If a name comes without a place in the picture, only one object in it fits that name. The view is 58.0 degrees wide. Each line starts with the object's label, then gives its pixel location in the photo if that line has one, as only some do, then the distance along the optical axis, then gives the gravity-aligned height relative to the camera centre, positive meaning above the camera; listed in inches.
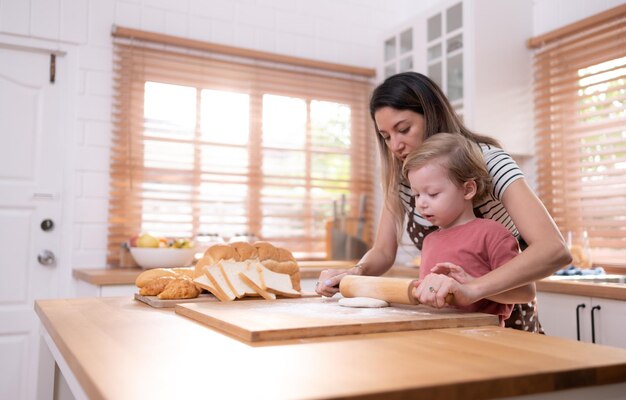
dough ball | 46.3 -6.2
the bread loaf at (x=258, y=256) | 59.0 -3.3
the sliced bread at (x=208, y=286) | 53.1 -5.8
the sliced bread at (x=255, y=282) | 54.9 -5.5
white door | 111.4 +4.9
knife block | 138.3 -4.1
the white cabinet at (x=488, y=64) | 117.5 +35.5
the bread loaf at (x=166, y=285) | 53.5 -5.8
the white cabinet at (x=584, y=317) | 81.4 -13.3
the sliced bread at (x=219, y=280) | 53.4 -5.3
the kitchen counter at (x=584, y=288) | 80.6 -8.8
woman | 45.2 +2.2
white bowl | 107.1 -6.0
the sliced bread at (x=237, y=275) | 54.4 -4.9
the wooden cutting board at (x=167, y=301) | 50.9 -7.1
